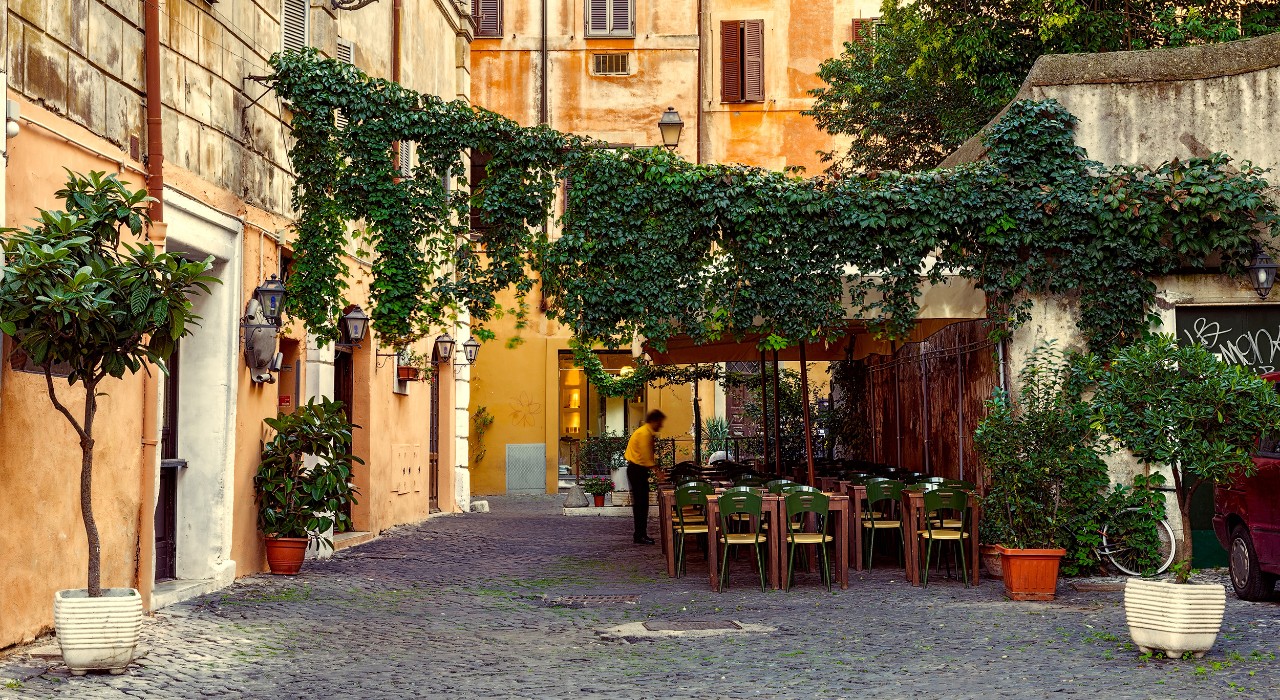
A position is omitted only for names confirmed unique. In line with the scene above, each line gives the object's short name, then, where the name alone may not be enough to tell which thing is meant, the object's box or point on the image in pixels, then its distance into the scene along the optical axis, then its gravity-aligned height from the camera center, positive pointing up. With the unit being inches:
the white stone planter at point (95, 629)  276.7 -44.2
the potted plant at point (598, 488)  853.7 -47.1
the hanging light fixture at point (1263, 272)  455.2 +47.3
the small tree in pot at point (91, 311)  266.1 +20.9
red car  365.4 -31.9
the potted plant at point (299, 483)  475.5 -24.2
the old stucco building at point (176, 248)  309.6 +48.2
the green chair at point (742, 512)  419.2 -30.5
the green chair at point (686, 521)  450.0 -38.9
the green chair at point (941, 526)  430.0 -35.6
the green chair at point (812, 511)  424.2 -33.0
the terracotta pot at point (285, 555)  476.7 -49.6
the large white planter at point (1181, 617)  287.7 -43.9
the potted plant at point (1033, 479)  400.8 -20.7
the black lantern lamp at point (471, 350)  844.6 +40.4
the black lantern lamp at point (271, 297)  462.0 +40.5
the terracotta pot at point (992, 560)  450.6 -49.6
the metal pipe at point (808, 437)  498.6 -8.9
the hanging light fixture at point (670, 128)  553.9 +118.1
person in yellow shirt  607.8 -24.1
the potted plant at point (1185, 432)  288.8 -4.4
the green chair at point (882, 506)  456.1 -33.8
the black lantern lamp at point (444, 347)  809.5 +40.7
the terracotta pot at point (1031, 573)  399.5 -47.6
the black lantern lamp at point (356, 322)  587.2 +40.4
